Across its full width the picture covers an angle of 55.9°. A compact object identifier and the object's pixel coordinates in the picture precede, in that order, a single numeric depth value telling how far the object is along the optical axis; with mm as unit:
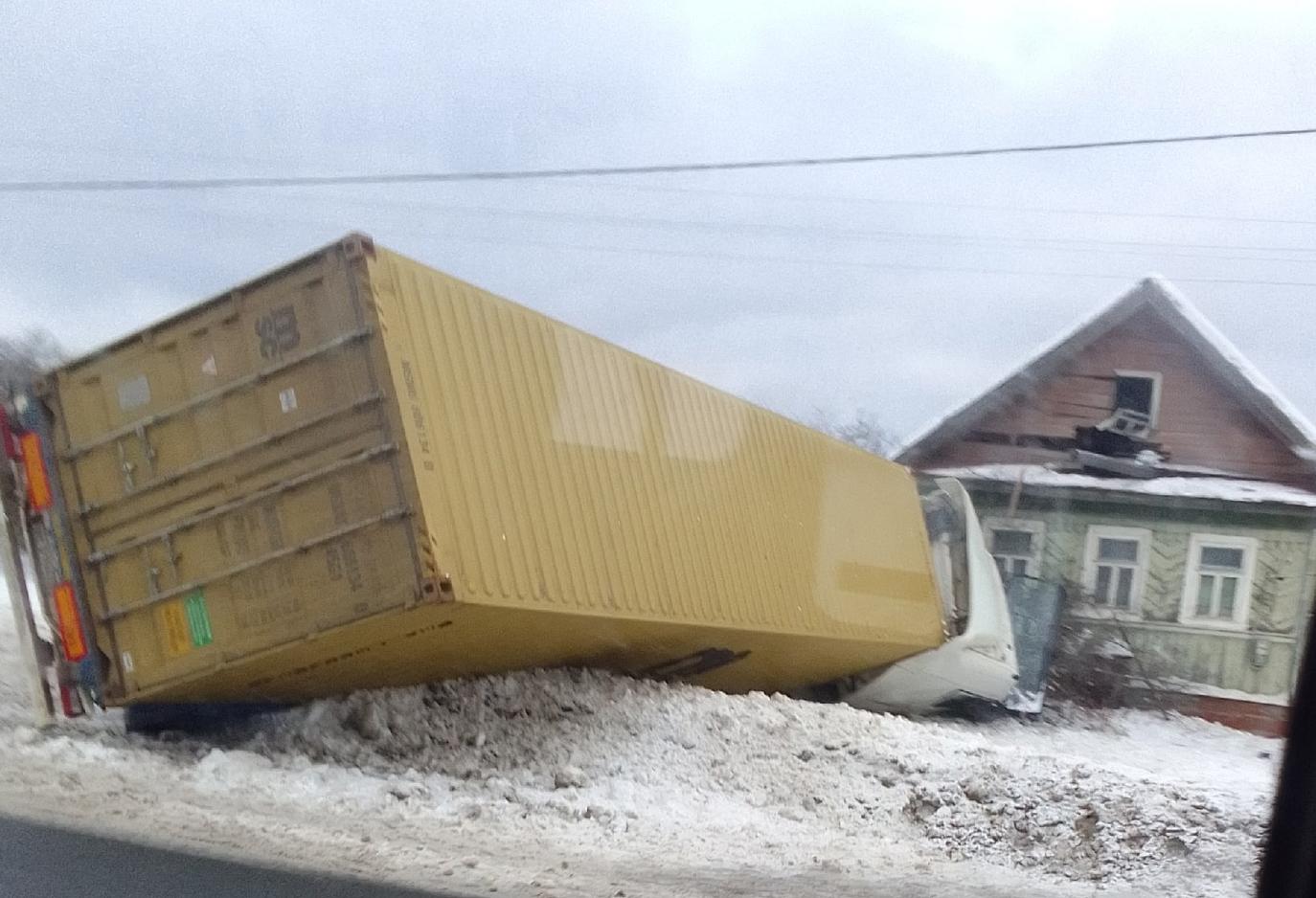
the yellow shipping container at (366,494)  7188
